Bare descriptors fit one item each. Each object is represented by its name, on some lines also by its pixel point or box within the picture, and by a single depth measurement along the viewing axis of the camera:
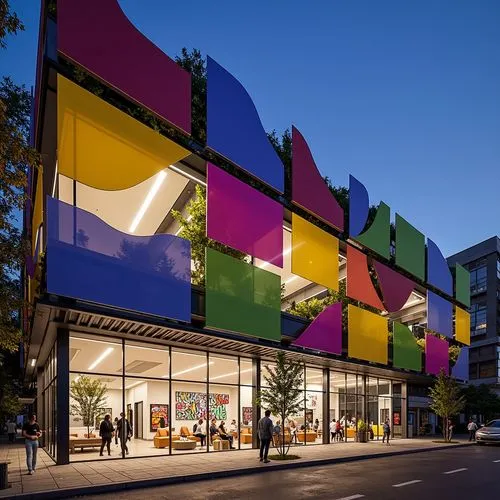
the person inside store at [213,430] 22.28
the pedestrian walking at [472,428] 33.72
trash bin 11.92
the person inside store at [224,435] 22.44
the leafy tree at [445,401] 33.16
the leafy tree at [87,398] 17.88
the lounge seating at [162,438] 20.47
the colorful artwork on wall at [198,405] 21.16
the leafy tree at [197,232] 21.06
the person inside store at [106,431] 18.41
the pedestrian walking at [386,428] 30.02
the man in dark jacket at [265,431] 18.09
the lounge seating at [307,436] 27.84
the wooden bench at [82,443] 18.12
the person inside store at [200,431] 21.64
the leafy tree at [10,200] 10.95
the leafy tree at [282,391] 19.84
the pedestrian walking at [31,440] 14.34
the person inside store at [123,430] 18.59
